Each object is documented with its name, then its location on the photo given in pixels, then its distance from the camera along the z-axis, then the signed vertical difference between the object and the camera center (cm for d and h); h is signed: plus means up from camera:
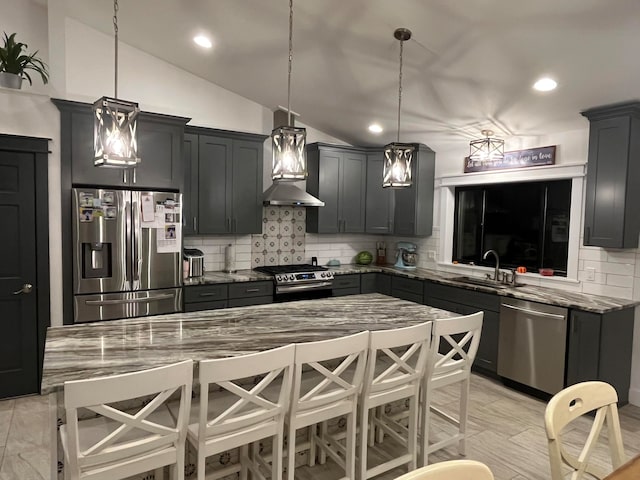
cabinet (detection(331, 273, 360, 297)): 498 -73
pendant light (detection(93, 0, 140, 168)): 190 +40
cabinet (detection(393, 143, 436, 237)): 510 +34
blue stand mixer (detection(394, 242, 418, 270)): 544 -40
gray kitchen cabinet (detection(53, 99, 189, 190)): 353 +60
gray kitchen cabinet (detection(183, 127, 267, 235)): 429 +42
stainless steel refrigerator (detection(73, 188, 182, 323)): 353 -30
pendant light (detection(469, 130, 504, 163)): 402 +77
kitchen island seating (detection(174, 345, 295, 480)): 167 -85
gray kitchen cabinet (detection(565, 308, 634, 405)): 329 -93
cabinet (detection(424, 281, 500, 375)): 398 -82
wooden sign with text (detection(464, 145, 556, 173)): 402 +69
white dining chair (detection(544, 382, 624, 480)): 134 -66
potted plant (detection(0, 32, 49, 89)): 338 +125
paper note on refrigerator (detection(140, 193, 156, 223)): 372 +10
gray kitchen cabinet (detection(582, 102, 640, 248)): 328 +44
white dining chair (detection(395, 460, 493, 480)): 103 -61
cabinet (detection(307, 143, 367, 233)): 517 +46
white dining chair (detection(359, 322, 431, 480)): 216 -86
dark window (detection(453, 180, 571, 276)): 414 +4
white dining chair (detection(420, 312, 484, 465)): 241 -87
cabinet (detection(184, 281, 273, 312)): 406 -75
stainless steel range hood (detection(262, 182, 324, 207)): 458 +29
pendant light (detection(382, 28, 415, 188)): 272 +40
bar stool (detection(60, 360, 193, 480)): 145 -82
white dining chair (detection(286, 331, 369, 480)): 192 -85
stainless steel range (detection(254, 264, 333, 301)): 451 -64
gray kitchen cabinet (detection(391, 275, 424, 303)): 475 -73
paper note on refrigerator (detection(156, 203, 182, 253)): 380 -9
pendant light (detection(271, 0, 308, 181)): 232 +39
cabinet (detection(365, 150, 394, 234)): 546 +34
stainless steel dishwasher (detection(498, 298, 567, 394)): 347 -100
